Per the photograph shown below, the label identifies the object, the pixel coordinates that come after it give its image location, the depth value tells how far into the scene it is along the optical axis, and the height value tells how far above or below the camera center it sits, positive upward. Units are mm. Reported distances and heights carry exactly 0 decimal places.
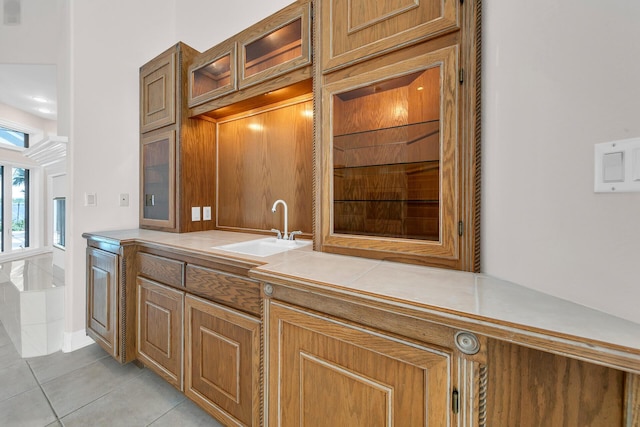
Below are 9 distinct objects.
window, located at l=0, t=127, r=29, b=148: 3910 +1148
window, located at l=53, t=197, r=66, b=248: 2904 -123
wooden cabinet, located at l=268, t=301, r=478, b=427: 678 -497
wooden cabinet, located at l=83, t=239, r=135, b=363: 1719 -605
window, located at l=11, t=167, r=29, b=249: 4012 +45
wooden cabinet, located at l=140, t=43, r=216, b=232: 2014 +496
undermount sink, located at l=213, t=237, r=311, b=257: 1662 -223
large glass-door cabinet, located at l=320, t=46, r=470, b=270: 999 +227
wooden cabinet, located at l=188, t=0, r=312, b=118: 1412 +929
